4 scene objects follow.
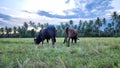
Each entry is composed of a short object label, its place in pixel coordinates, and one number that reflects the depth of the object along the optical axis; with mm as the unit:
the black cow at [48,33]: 7279
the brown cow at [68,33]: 7520
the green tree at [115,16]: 54688
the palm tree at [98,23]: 57269
